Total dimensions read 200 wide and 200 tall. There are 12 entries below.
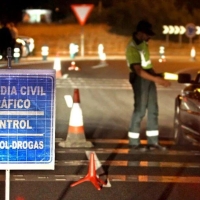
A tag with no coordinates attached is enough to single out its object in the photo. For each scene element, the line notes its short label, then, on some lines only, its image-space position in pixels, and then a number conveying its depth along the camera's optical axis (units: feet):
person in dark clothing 103.81
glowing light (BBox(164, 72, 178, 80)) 38.81
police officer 38.70
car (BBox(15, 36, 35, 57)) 122.54
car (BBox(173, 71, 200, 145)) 37.99
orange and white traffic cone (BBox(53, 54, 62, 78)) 92.32
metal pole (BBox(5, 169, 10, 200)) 24.91
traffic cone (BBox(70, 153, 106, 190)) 30.76
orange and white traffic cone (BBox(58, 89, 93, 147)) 40.88
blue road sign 24.95
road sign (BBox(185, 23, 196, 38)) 137.18
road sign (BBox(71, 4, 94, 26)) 113.50
